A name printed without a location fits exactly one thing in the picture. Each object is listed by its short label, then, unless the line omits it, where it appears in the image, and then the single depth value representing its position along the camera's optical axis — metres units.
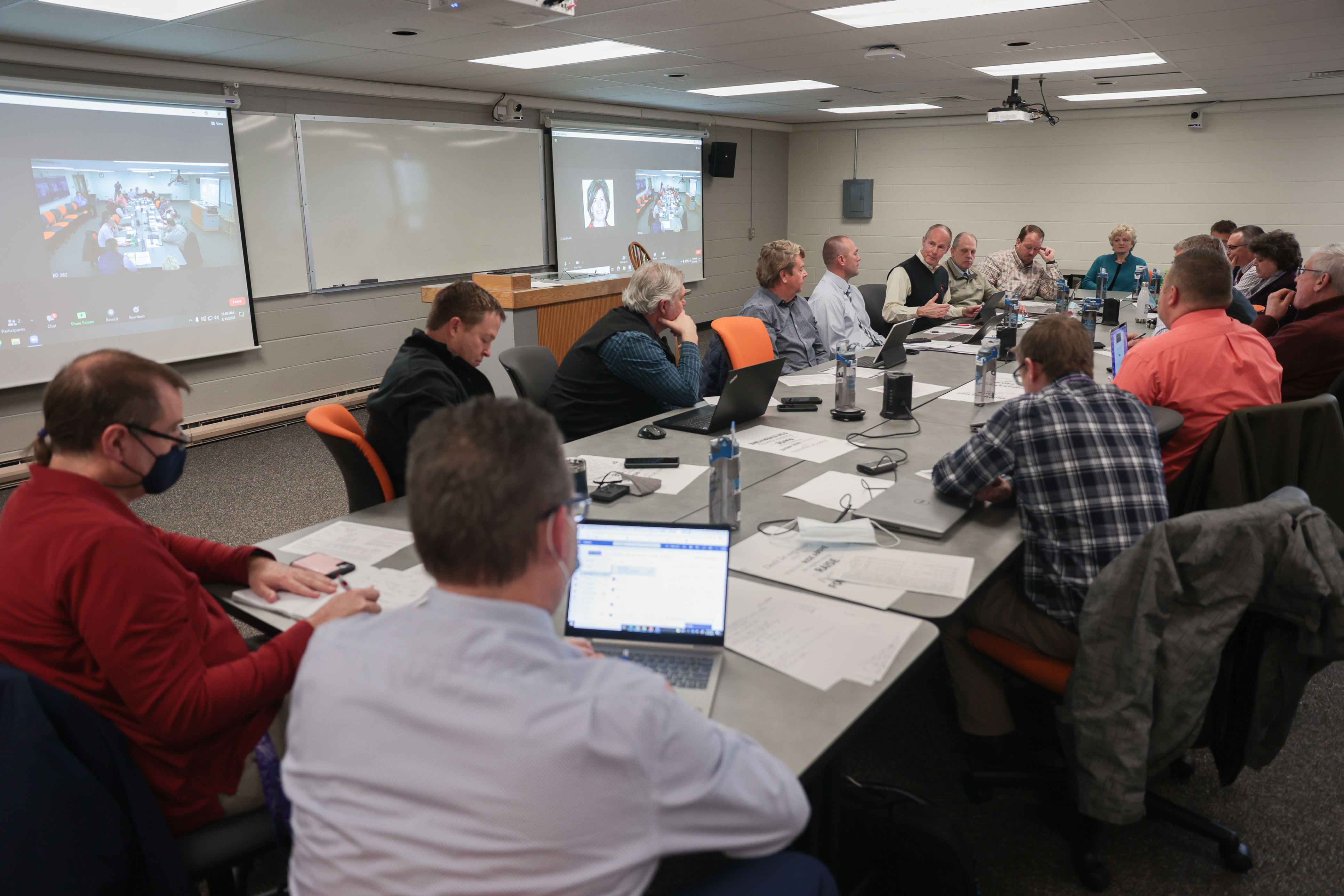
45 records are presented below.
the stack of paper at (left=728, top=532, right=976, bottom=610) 1.77
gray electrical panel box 10.27
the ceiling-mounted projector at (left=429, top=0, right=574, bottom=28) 2.32
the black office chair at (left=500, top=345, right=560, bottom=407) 3.54
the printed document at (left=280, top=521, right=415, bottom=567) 1.97
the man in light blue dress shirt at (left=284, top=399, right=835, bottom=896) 0.83
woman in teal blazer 7.18
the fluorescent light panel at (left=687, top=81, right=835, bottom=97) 7.02
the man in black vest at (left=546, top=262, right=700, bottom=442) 3.23
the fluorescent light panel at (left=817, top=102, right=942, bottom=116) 8.55
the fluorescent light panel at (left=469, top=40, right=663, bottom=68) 5.22
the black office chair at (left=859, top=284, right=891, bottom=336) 6.27
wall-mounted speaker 9.43
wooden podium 5.37
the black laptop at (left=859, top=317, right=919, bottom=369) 4.22
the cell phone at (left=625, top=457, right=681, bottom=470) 2.60
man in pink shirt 2.77
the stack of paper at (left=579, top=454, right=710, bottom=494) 2.44
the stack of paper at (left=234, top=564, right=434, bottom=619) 1.71
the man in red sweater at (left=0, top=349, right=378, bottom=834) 1.27
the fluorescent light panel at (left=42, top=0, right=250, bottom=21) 3.71
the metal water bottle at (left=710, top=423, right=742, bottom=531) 2.04
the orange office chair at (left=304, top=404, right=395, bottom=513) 2.32
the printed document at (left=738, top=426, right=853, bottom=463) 2.77
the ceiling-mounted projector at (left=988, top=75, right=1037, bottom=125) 6.67
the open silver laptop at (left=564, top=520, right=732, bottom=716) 1.50
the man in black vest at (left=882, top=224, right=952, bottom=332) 6.09
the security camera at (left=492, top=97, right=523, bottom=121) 7.01
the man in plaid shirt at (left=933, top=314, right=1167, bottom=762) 1.98
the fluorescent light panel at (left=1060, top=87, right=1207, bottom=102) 7.34
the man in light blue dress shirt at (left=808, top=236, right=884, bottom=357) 4.83
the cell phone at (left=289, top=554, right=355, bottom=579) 1.87
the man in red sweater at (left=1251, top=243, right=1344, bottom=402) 3.67
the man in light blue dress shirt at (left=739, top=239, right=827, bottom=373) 4.38
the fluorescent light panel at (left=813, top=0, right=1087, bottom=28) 4.30
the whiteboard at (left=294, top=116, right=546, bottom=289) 6.02
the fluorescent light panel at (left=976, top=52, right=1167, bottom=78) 5.73
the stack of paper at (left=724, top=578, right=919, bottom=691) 1.49
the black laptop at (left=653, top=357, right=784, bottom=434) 2.93
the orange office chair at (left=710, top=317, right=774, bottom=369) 3.92
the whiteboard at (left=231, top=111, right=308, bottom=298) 5.54
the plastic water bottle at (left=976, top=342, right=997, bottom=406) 3.39
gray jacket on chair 1.67
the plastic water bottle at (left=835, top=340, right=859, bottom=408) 3.22
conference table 1.34
